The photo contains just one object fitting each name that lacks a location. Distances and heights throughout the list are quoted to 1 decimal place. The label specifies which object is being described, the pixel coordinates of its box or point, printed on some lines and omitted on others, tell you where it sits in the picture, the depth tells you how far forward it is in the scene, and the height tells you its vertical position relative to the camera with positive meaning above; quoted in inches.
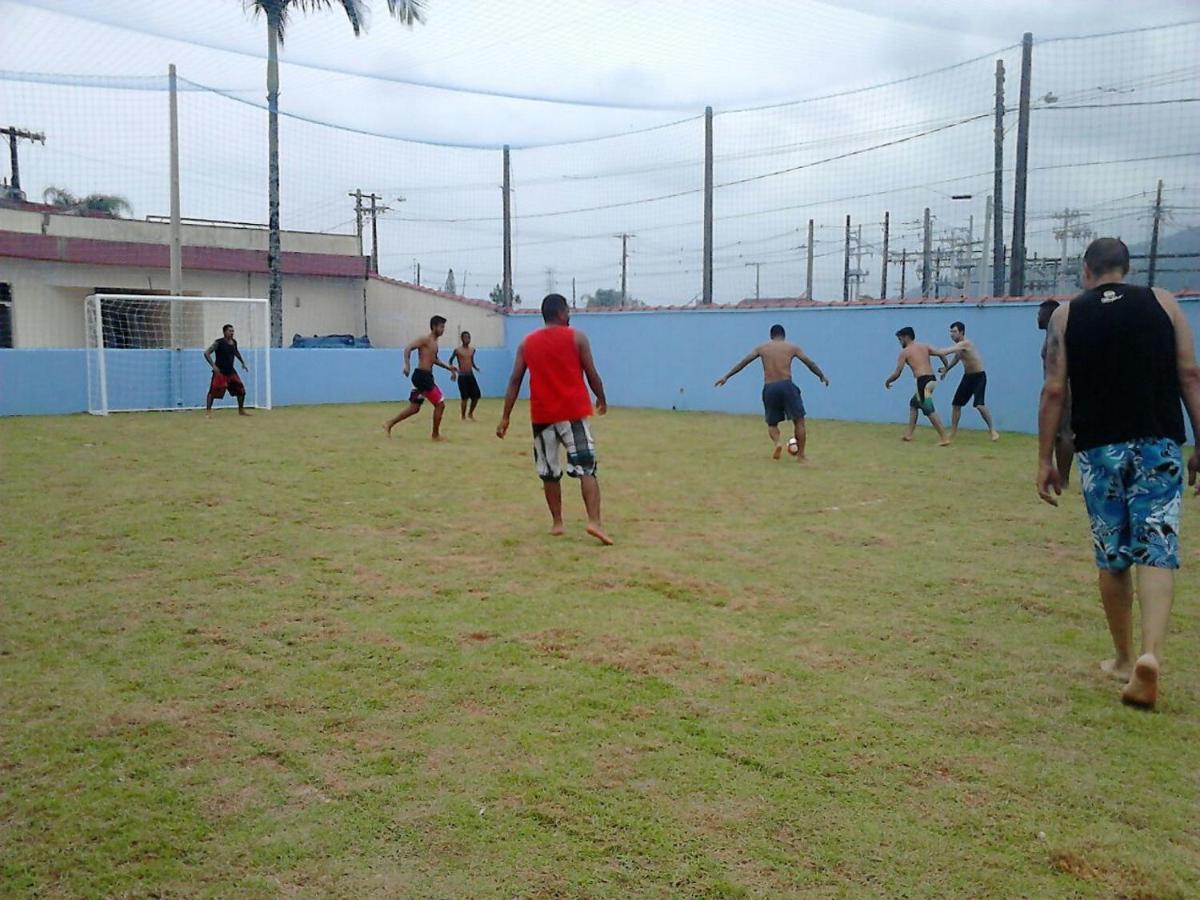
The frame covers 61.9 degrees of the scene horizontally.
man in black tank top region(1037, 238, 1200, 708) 159.2 -8.3
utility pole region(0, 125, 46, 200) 1258.6 +281.3
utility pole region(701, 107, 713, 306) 897.5 +141.6
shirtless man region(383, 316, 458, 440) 553.0 -4.8
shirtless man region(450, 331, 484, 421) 667.4 -2.5
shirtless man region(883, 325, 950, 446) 541.6 +2.7
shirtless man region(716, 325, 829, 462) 462.0 -3.6
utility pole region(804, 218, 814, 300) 914.1 +81.8
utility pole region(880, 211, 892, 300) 1150.0 +132.3
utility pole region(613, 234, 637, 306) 1355.4 +158.2
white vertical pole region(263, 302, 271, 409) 810.5 -3.5
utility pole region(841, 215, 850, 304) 1158.6 +113.0
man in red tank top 288.2 -7.9
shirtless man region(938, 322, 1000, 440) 562.3 +1.4
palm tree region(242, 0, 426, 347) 935.7 +275.8
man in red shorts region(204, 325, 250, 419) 682.8 -1.9
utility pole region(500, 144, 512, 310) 1104.2 +137.2
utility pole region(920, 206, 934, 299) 1147.3 +141.0
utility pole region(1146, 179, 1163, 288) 680.1 +119.9
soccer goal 759.1 +1.5
